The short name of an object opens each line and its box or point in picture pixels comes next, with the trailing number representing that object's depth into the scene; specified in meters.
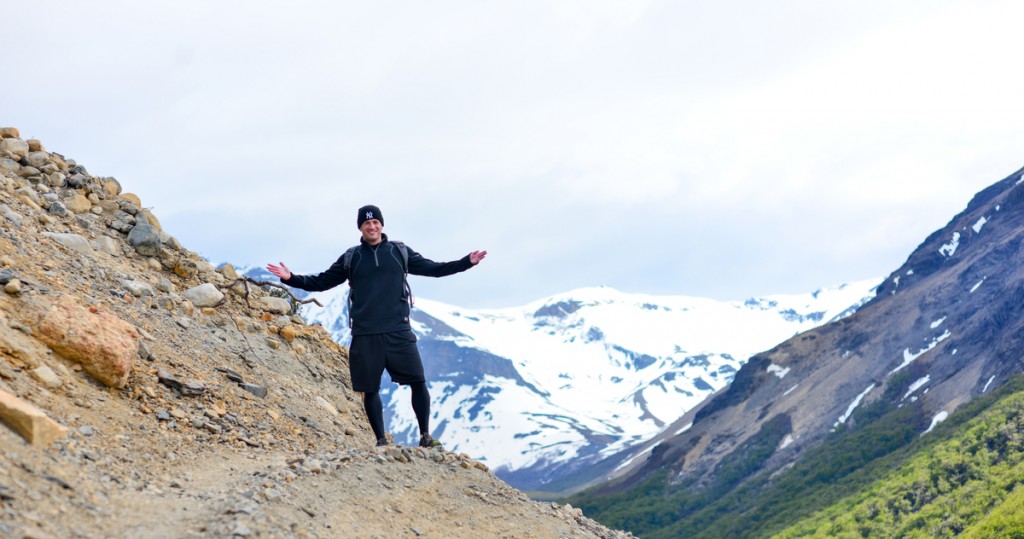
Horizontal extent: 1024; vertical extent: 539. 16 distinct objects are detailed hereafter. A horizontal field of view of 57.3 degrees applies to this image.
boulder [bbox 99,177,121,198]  16.27
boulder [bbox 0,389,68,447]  8.22
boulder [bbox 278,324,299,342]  16.36
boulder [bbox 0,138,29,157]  15.40
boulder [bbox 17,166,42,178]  15.09
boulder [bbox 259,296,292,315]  16.83
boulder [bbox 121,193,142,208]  16.41
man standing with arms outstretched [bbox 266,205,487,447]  12.19
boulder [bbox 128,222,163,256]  15.45
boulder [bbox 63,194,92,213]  15.15
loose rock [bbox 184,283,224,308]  15.20
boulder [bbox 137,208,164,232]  16.19
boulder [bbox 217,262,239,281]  16.81
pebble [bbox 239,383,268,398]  13.36
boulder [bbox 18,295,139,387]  10.71
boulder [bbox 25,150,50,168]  15.41
